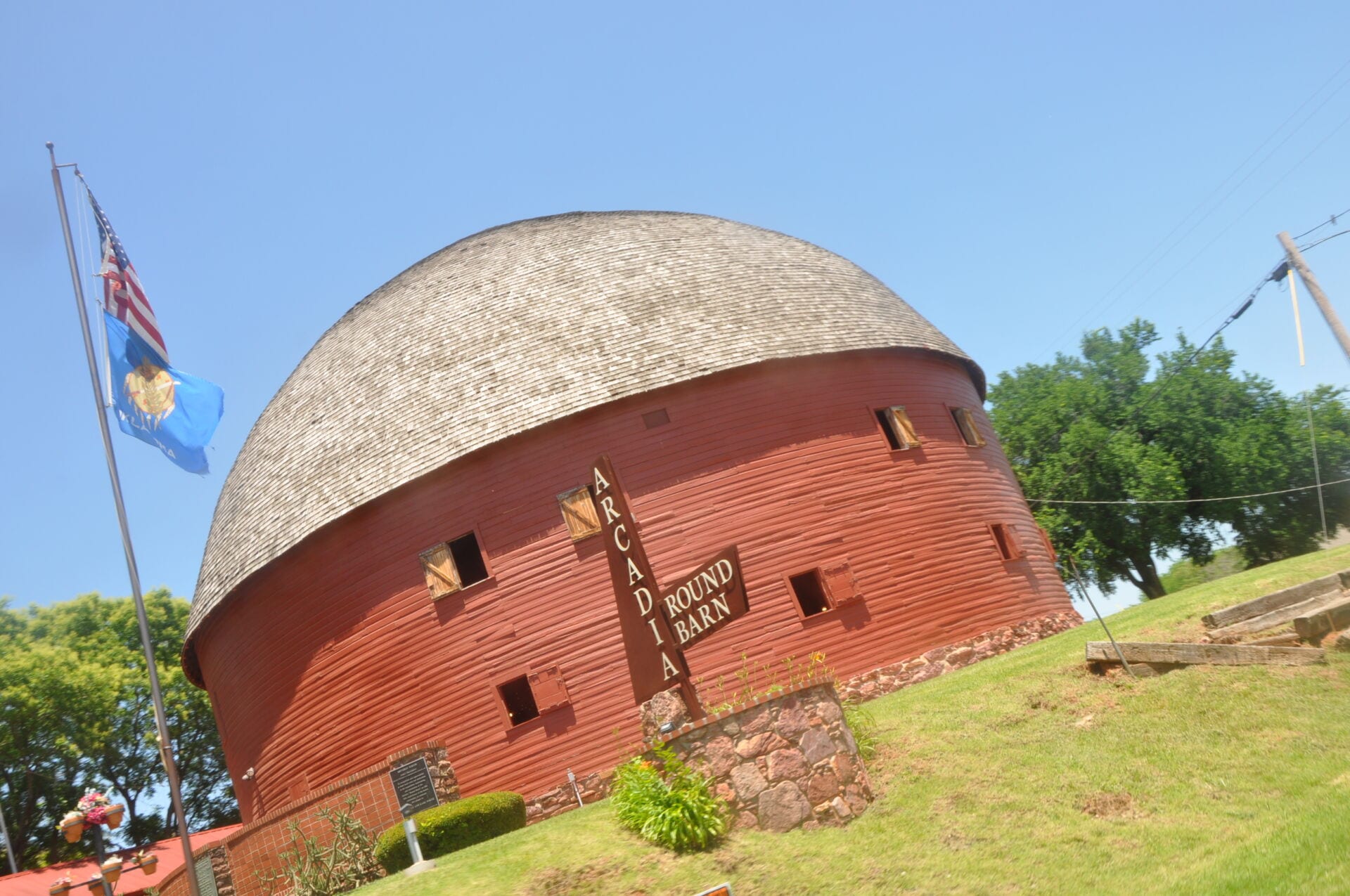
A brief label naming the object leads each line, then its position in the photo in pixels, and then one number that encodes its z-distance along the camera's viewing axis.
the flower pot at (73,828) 12.51
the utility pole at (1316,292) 17.83
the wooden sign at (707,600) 10.77
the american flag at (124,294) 13.92
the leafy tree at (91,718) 34.31
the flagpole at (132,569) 11.27
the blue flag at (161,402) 13.77
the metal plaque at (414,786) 15.38
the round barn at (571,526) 17.33
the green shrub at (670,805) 10.30
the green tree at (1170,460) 34.81
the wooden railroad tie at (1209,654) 11.56
